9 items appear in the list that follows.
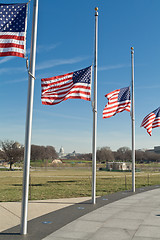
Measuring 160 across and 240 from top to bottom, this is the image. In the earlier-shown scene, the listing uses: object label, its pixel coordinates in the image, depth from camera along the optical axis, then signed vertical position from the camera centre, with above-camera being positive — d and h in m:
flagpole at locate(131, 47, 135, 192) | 17.59 +0.31
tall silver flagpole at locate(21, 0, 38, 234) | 7.62 +0.89
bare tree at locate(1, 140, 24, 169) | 80.18 -0.30
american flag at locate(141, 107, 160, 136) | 19.13 +2.46
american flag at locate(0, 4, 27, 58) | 7.79 +3.70
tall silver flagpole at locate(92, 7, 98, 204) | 12.55 +1.45
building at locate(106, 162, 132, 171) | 77.16 -3.94
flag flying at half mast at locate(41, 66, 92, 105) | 11.19 +2.89
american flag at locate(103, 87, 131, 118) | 14.81 +3.03
